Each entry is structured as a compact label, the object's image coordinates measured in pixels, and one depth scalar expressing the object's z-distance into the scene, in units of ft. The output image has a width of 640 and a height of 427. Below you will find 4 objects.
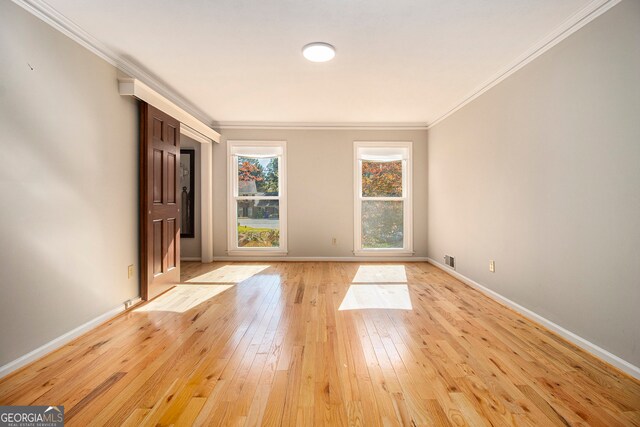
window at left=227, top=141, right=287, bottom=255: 18.47
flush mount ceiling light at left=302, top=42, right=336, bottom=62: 9.13
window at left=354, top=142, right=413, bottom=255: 18.63
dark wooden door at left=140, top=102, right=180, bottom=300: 11.06
